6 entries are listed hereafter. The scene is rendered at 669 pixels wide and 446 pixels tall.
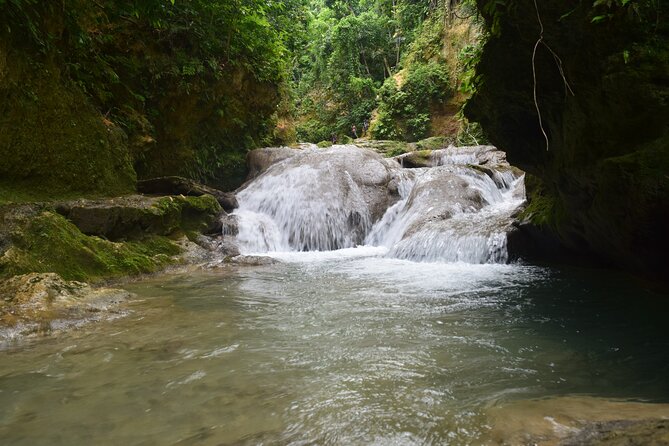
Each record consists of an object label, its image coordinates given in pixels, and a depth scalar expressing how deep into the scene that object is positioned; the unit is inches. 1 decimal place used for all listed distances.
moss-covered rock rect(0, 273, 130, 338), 131.0
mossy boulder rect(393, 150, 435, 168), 567.0
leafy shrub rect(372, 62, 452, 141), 895.1
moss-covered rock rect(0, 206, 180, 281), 184.4
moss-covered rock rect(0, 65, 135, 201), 228.4
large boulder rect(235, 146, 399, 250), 403.9
